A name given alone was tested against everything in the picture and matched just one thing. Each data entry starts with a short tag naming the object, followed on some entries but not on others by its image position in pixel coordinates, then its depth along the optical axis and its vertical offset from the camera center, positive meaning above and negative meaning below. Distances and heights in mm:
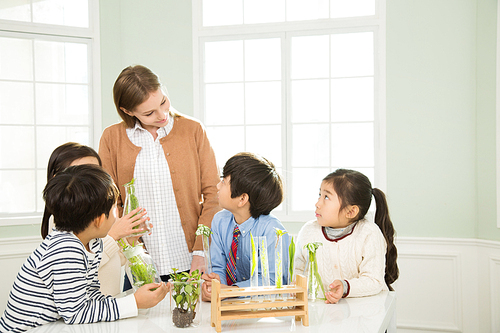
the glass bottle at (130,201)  1476 -159
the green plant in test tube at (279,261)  1291 -314
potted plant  1229 -403
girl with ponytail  1641 -330
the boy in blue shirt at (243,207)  1669 -208
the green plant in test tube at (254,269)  1331 -343
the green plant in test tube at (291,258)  1345 -316
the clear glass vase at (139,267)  1378 -351
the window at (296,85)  3691 +548
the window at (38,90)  3613 +510
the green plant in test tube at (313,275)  1445 -405
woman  1930 -87
